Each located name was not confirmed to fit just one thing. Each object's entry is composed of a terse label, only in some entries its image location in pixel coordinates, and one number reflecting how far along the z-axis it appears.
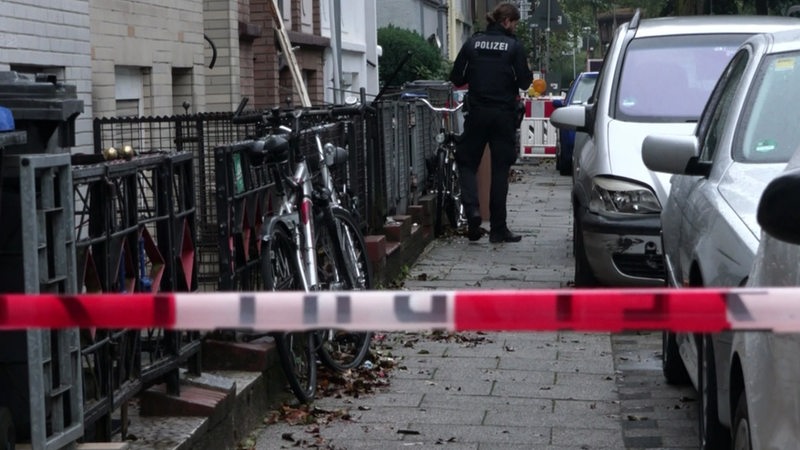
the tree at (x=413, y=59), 31.09
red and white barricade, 26.20
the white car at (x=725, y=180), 4.71
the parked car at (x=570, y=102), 23.72
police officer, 12.88
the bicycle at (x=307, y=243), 6.68
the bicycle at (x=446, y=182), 14.01
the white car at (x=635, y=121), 8.95
